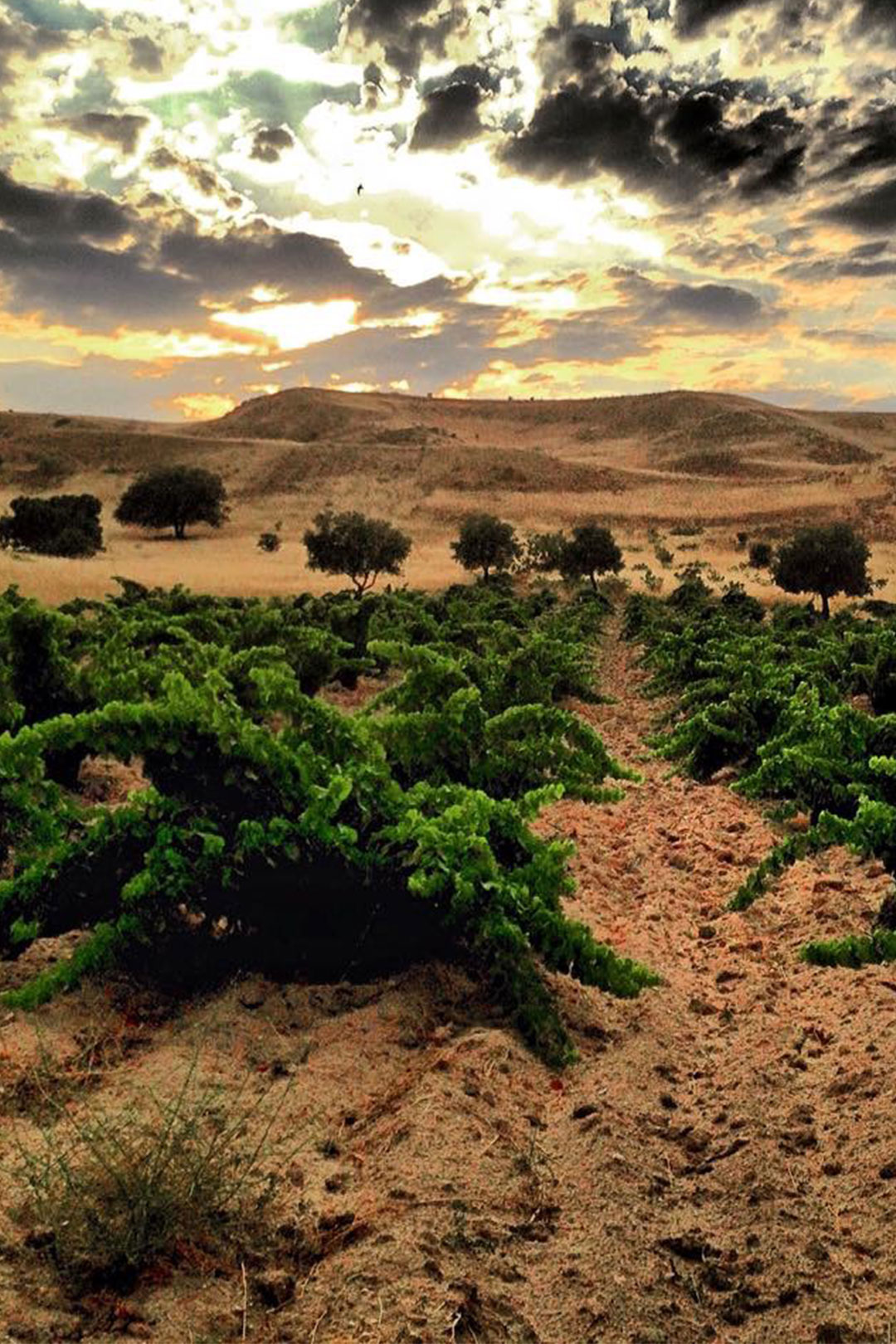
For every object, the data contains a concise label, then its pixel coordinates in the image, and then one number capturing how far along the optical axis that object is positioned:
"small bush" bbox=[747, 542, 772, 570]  54.94
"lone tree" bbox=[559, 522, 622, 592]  48.62
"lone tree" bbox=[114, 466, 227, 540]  66.38
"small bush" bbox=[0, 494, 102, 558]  53.91
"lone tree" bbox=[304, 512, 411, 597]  45.03
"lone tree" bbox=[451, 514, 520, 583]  51.69
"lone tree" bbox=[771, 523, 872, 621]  36.44
